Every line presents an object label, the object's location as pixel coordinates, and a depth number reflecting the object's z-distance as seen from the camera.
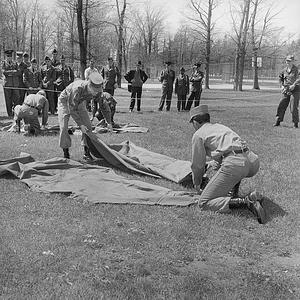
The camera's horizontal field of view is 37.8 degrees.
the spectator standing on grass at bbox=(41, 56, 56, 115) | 14.81
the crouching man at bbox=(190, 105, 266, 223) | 5.18
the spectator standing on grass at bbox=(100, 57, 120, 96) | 15.34
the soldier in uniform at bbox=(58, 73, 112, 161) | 7.23
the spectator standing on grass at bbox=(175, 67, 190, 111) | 17.55
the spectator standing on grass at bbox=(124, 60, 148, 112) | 16.31
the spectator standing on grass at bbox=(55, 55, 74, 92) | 15.25
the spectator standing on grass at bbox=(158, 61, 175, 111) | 16.99
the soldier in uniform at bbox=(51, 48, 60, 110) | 15.24
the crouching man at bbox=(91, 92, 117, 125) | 11.80
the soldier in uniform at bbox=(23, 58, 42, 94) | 14.15
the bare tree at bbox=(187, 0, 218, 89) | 38.59
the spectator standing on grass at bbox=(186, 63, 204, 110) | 16.38
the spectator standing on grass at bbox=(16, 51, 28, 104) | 14.29
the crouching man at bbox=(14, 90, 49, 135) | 10.54
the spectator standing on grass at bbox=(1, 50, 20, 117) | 14.09
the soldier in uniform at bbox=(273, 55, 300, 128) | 12.63
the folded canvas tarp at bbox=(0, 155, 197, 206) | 5.63
